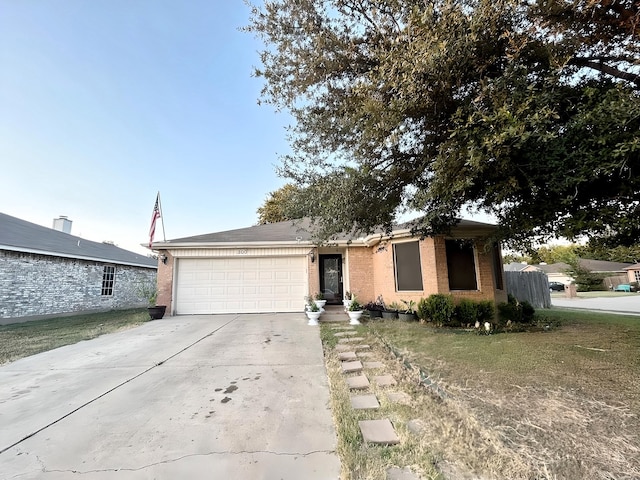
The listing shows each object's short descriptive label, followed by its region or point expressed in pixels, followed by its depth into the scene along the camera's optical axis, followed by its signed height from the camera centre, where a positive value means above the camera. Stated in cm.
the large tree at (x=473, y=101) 358 +258
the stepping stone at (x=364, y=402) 328 -133
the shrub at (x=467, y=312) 830 -81
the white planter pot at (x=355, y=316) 884 -93
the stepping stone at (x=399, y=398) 339 -132
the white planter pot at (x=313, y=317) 896 -96
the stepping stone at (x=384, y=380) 394 -131
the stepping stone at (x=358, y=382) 389 -132
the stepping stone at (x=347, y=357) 520 -128
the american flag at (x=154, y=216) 1109 +271
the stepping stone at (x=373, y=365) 477 -130
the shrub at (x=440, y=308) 828 -69
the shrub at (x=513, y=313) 859 -89
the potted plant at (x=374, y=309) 991 -84
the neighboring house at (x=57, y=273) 1080 +65
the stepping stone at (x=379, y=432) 255 -133
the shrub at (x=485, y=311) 840 -82
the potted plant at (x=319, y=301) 959 -52
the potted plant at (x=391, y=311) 940 -87
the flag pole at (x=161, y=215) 1153 +277
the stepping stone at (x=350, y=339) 659 -123
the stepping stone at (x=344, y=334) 724 -121
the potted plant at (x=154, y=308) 1030 -73
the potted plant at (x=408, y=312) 889 -86
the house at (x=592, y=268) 3431 +152
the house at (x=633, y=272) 3128 +83
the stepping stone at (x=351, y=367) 457 -129
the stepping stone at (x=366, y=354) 538 -128
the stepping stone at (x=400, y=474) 210 -135
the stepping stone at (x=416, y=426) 272 -133
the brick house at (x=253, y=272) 1128 +52
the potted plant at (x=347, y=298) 1076 -49
